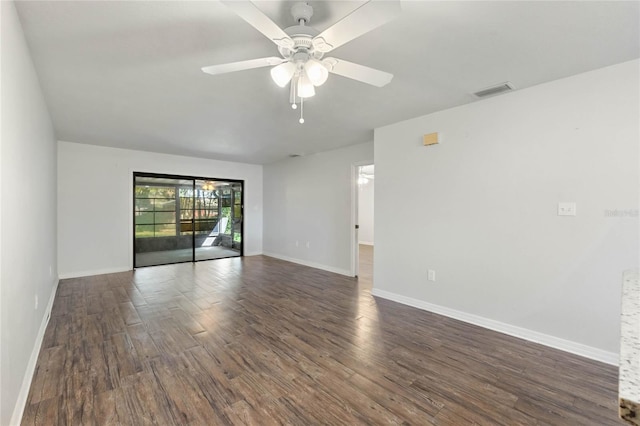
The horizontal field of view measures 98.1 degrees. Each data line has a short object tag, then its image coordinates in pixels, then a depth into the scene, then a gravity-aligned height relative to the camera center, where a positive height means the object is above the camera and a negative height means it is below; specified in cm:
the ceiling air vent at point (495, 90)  262 +119
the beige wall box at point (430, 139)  334 +88
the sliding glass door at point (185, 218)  598 -18
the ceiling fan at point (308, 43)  125 +91
